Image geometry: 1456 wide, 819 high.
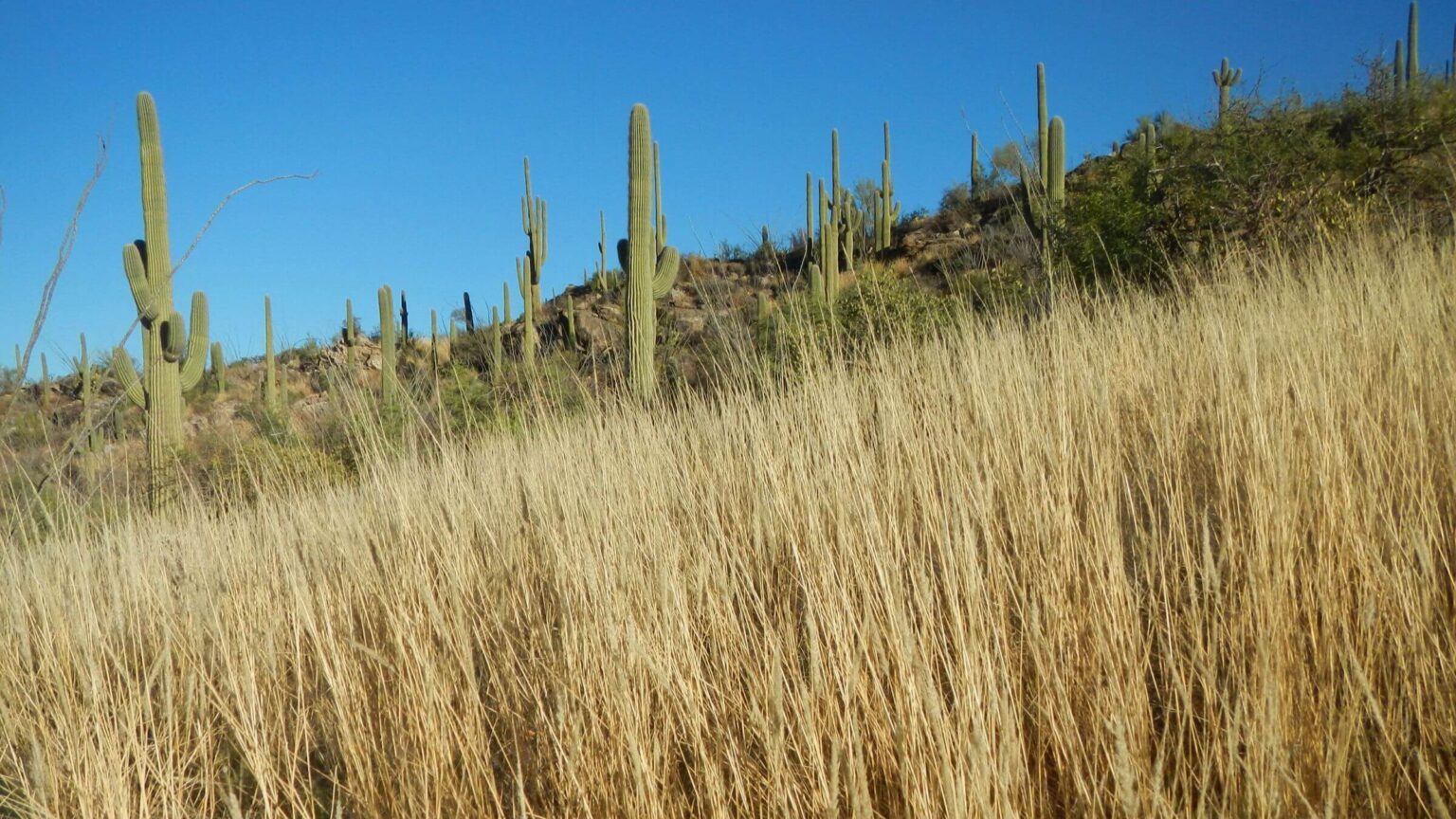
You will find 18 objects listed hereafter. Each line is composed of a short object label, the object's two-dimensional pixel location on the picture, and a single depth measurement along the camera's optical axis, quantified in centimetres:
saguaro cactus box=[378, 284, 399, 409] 1409
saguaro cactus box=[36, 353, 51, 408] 2163
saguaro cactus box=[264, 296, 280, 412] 1581
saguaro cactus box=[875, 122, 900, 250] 2141
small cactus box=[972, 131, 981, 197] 2338
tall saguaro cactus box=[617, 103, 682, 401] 935
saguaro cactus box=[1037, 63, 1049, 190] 1205
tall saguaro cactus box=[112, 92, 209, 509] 868
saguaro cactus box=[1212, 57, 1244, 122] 1683
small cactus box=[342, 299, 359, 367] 2108
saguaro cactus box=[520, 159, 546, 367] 1878
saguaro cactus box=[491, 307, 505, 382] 1480
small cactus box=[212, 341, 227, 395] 2088
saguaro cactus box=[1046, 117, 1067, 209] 1143
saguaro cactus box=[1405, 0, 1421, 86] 1831
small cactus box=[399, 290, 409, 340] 2230
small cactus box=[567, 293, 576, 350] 1827
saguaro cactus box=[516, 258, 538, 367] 1548
